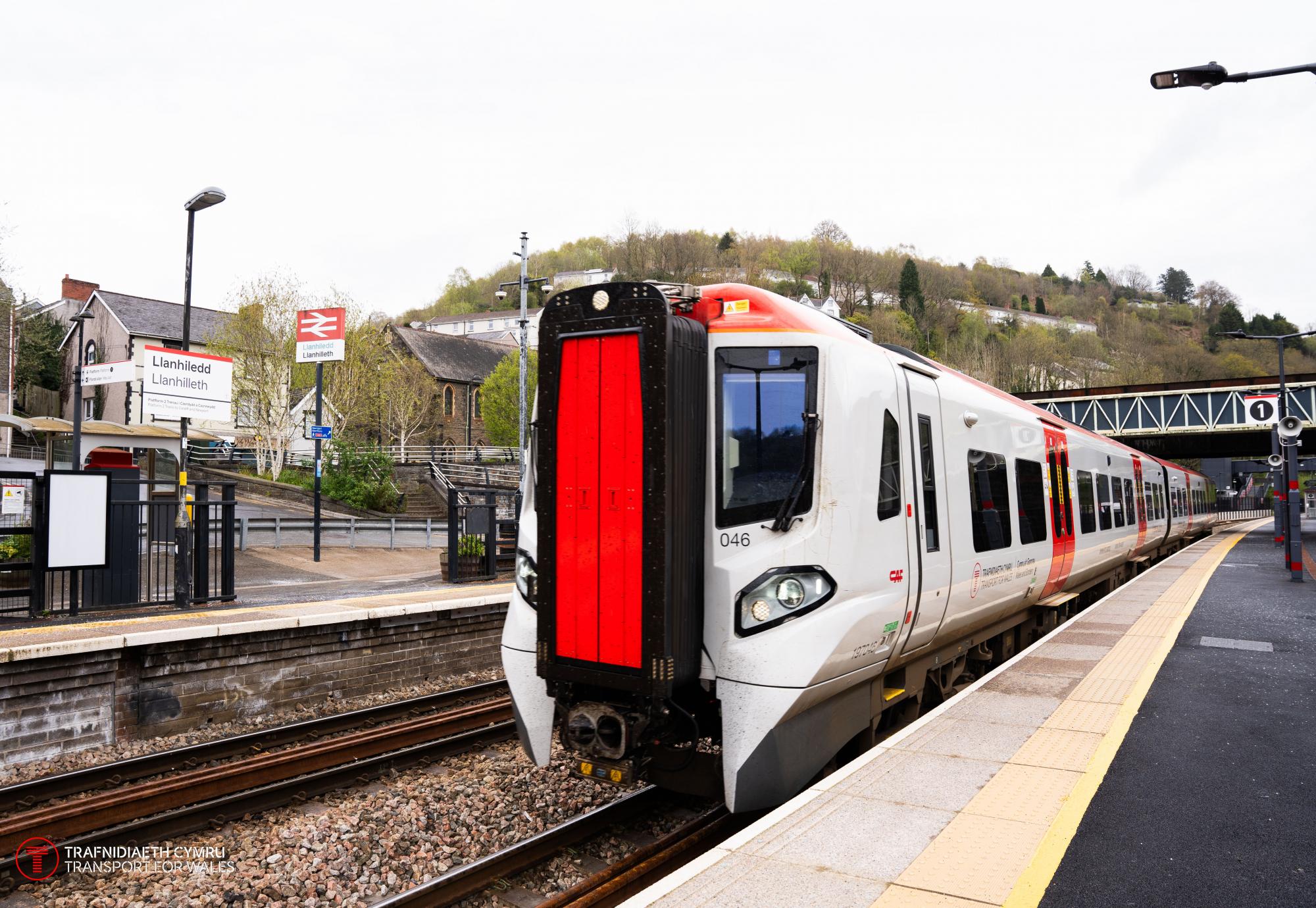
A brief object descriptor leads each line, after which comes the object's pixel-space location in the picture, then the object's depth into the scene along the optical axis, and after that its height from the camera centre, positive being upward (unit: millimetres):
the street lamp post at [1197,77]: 8953 +4198
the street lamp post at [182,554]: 11812 -938
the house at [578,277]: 88750 +24192
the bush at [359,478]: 31958 +277
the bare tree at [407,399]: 45731 +4771
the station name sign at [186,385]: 13898 +1653
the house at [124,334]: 45438 +8187
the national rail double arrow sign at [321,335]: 20359 +3564
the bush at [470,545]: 16578 -1159
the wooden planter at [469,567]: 16453 -1556
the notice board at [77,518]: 10164 -378
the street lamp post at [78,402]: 17453 +1892
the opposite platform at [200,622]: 7574 -1464
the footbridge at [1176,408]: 39344 +3573
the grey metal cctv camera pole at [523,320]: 26469 +4942
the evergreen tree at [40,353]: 48875 +7647
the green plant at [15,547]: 13477 -966
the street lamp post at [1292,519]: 16859 -722
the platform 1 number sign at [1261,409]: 32916 +3063
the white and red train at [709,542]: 4488 -311
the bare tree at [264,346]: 36188 +5837
